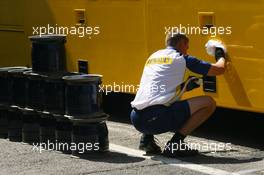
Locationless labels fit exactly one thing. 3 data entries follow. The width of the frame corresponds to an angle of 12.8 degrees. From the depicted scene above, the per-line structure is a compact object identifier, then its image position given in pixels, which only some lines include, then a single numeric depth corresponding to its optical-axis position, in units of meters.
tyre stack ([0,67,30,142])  13.69
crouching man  11.90
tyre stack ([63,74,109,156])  12.18
